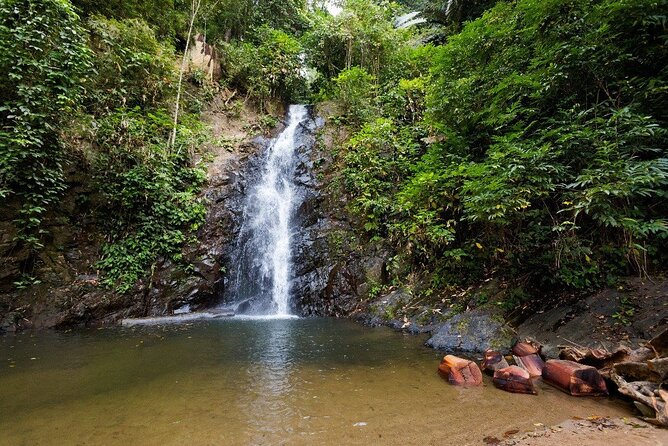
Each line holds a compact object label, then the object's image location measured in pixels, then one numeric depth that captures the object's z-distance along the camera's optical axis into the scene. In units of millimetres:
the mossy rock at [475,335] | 4605
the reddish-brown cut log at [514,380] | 3100
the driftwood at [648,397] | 2388
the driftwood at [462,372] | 3363
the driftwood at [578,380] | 3014
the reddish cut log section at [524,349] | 4071
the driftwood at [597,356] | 3268
